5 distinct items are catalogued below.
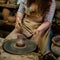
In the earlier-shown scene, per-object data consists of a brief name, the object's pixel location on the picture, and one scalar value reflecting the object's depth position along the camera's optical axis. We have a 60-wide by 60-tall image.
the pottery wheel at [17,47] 1.36
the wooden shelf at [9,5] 2.47
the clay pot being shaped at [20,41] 1.41
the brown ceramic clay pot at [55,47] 1.60
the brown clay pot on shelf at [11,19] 2.47
